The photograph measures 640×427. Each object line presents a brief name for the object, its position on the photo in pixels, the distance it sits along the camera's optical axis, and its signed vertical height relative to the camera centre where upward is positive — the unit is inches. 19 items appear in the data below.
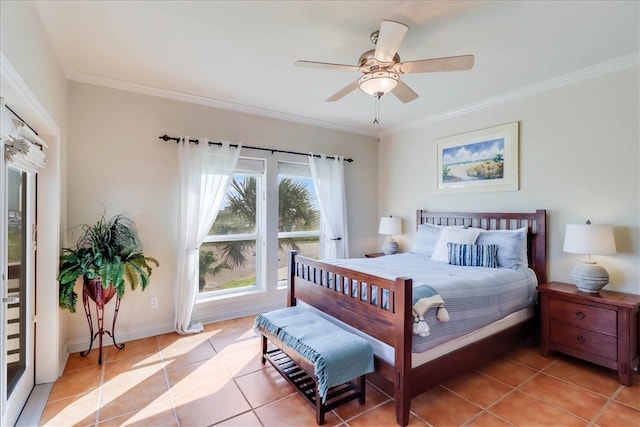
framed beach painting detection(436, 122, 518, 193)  133.3 +26.1
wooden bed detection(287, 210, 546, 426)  74.7 -29.1
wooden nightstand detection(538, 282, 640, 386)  92.1 -35.7
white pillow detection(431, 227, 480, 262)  129.8 -10.0
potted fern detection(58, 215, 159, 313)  96.2 -16.4
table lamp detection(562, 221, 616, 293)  97.6 -10.3
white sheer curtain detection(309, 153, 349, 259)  169.8 +6.1
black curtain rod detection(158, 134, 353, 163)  128.2 +32.6
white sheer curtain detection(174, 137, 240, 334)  129.9 +2.6
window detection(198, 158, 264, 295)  145.6 -12.6
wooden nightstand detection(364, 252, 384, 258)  177.9 -23.7
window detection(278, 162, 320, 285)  163.3 +0.4
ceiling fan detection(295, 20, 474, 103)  73.3 +39.4
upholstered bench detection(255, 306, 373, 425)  73.5 -36.1
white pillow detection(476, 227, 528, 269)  118.3 -12.6
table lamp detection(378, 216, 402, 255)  174.4 -8.1
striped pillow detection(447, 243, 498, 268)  118.6 -15.8
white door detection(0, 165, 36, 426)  66.4 -19.3
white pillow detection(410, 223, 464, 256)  148.2 -11.5
